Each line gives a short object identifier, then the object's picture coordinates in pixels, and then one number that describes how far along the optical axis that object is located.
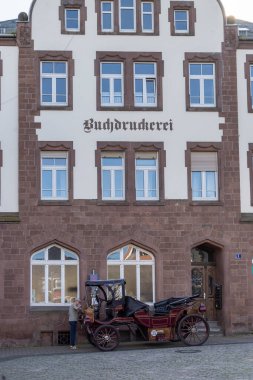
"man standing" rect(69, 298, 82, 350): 26.42
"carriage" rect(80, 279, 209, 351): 24.98
